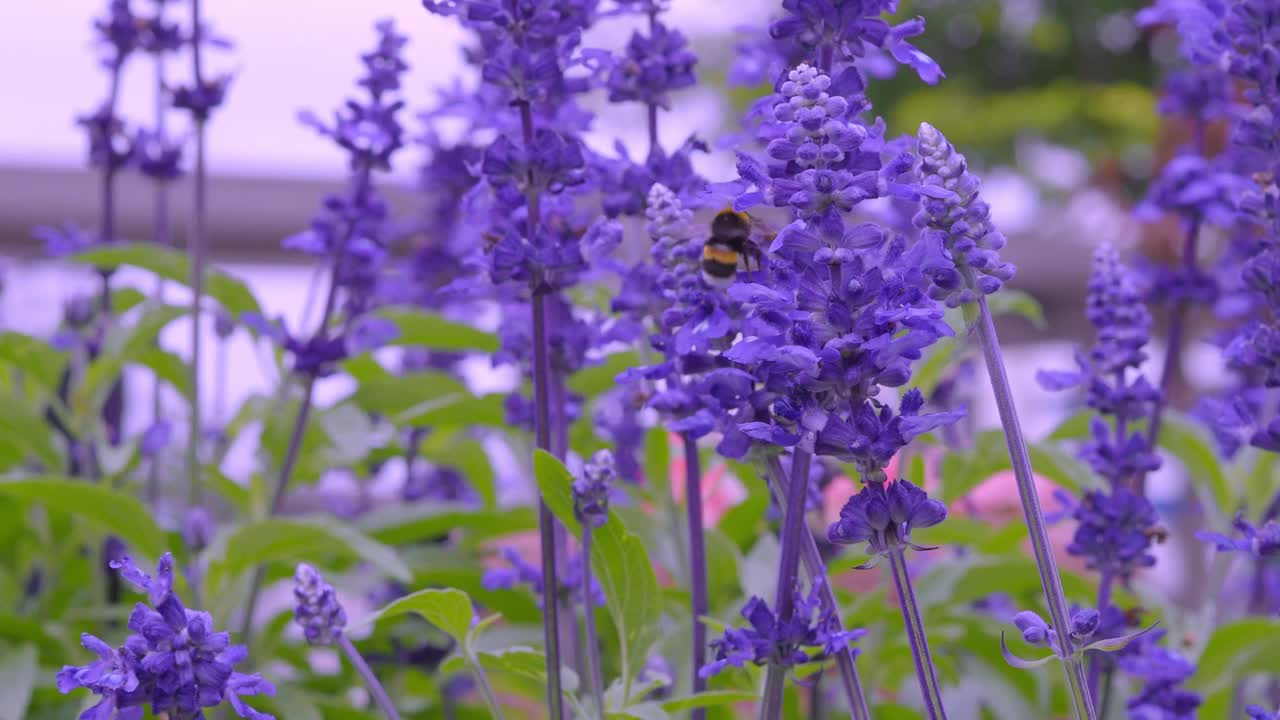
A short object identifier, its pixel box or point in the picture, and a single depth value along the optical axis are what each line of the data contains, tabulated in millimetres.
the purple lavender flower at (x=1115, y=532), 1387
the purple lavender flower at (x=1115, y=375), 1371
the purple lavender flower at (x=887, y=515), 1242
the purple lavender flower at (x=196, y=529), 1503
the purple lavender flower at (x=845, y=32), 1277
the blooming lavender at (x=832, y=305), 1238
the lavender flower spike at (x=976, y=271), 1244
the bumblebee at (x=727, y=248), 1312
